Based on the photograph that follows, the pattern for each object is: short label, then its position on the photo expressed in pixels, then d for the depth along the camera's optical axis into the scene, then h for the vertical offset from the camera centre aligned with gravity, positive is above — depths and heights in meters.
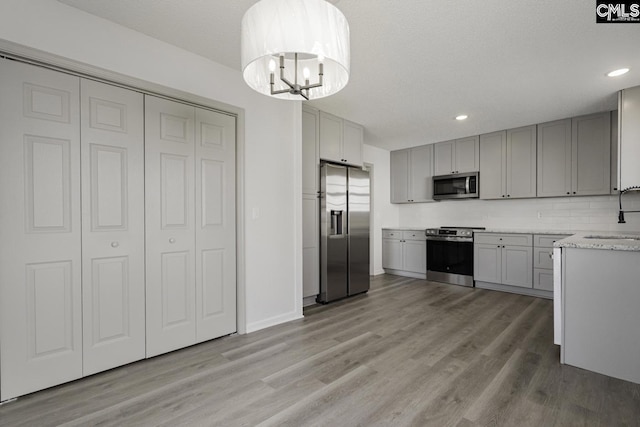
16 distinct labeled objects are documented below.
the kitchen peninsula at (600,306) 2.05 -0.70
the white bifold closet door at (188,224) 2.38 -0.10
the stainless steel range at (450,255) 4.82 -0.73
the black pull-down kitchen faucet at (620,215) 3.70 -0.06
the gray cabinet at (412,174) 5.57 +0.71
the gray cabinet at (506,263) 4.20 -0.78
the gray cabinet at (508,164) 4.44 +0.73
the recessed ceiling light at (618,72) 2.79 +1.31
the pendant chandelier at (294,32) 1.26 +0.78
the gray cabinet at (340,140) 3.94 +1.00
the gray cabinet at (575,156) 3.87 +0.74
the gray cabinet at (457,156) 5.00 +0.96
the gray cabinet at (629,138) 3.14 +0.76
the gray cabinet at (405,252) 5.33 -0.76
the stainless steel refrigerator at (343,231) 3.82 -0.27
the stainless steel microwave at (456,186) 4.97 +0.43
